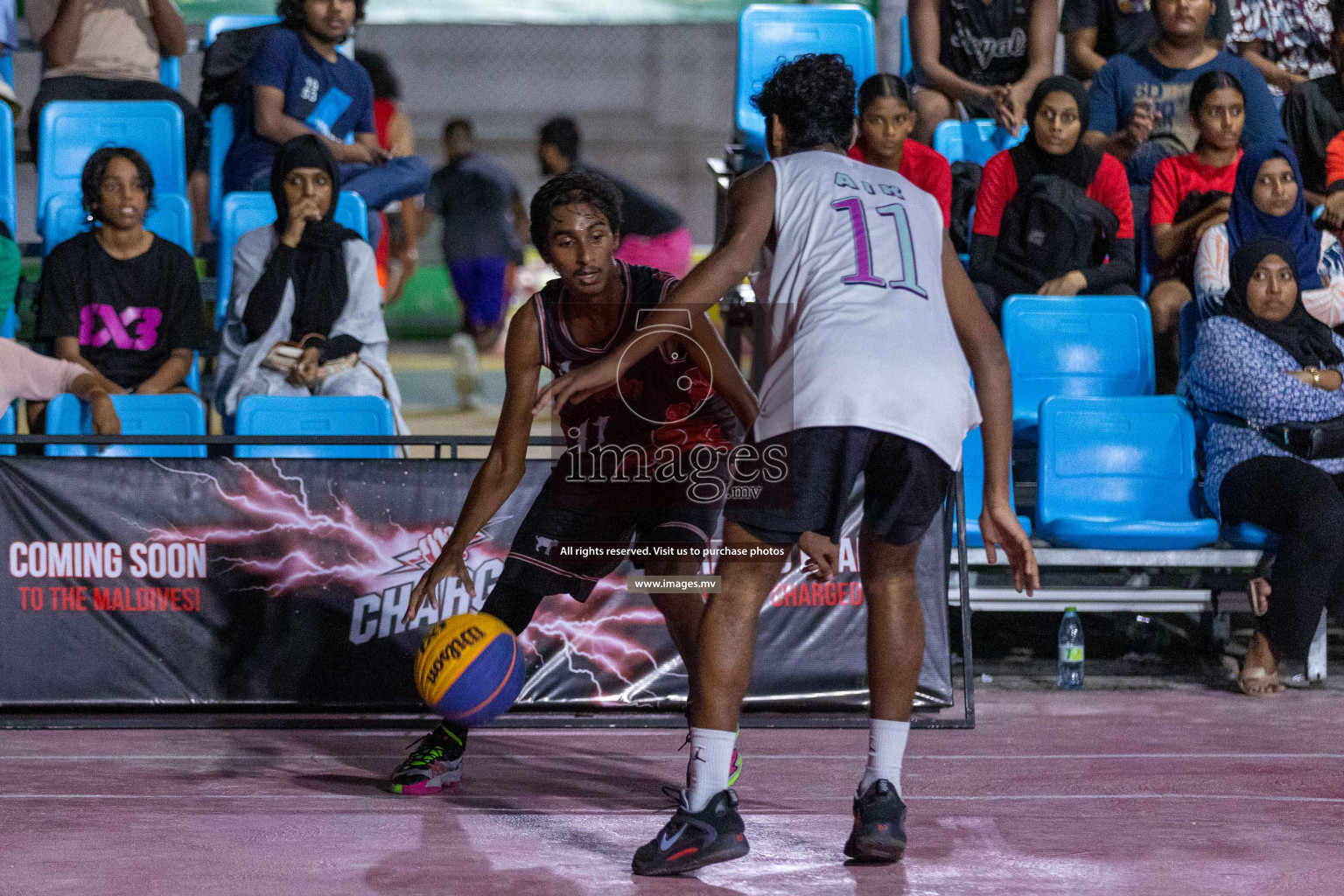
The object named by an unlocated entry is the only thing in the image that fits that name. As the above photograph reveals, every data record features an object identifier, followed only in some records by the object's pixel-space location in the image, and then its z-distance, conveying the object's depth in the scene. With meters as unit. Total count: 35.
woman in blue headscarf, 13.83
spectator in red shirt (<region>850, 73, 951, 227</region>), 14.35
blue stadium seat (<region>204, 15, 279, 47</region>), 17.46
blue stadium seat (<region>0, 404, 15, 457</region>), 12.97
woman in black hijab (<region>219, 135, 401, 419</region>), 13.07
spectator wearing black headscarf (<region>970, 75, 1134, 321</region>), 14.47
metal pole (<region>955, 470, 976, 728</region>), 10.37
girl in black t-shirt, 13.24
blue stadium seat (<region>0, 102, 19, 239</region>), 15.16
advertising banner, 10.41
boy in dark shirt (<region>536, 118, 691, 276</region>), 23.31
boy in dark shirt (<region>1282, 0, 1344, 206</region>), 15.66
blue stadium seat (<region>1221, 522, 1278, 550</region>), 12.40
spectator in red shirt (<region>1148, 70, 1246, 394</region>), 14.56
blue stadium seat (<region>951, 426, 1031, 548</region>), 13.04
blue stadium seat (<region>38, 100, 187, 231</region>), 15.39
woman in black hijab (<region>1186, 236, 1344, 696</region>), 11.83
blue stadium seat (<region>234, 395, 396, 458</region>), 12.20
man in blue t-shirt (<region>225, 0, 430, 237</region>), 15.42
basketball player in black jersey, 8.12
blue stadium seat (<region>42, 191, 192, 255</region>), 14.74
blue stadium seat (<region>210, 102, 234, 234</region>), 16.34
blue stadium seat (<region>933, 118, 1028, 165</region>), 16.58
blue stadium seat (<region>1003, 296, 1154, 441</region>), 13.78
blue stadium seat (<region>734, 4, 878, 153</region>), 17.30
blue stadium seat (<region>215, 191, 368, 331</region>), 14.48
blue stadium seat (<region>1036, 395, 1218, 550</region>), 12.73
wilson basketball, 8.20
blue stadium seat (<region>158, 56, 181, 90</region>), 17.36
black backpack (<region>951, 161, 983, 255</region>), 15.32
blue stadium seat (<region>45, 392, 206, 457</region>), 12.37
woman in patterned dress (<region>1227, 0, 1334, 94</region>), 17.19
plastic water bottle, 12.07
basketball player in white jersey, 6.94
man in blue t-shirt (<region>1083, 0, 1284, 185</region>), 15.70
